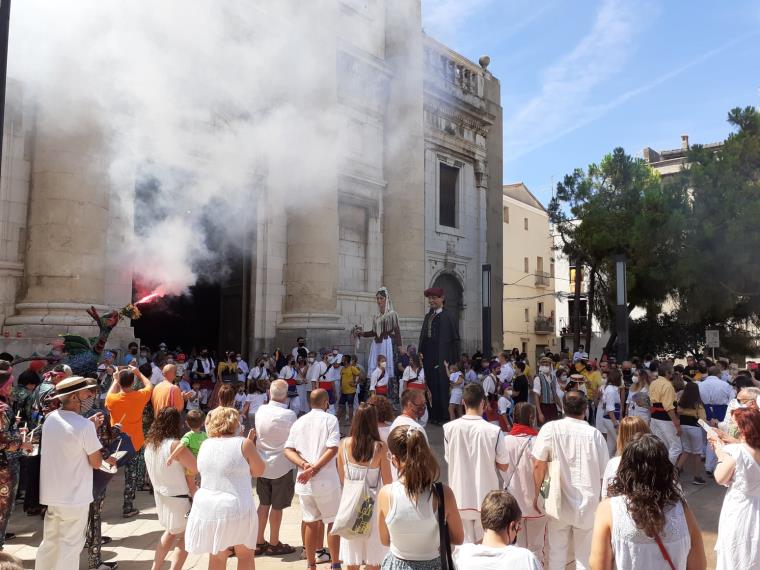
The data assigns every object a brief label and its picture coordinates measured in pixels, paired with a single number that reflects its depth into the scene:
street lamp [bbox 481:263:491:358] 16.52
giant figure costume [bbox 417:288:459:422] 10.66
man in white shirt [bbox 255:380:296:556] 4.81
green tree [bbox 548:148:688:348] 19.19
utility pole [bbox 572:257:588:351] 23.39
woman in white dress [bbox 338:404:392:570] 3.71
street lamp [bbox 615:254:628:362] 14.02
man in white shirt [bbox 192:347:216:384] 12.60
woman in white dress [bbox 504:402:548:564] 4.08
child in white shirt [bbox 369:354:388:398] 11.10
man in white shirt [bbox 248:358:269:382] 12.01
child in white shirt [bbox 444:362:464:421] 10.56
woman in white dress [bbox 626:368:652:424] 7.74
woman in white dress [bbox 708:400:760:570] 3.37
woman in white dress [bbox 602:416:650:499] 3.25
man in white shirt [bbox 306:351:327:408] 12.02
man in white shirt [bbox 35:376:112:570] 3.82
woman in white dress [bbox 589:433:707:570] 2.44
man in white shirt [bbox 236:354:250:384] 13.27
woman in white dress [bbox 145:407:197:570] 4.23
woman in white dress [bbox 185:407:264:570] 3.65
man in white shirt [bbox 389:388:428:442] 4.18
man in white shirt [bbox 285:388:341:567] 4.31
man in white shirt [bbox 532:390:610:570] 3.82
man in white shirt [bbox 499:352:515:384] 11.25
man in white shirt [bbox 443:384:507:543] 3.96
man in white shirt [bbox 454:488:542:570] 2.27
